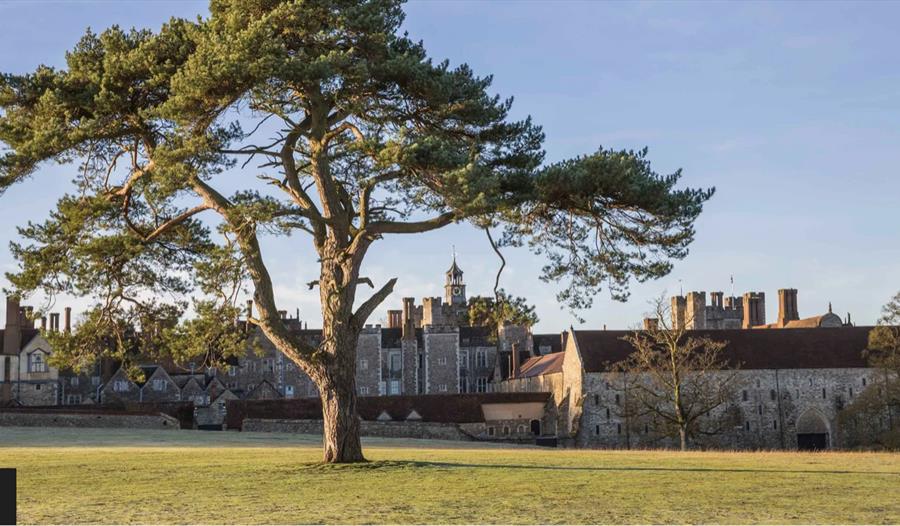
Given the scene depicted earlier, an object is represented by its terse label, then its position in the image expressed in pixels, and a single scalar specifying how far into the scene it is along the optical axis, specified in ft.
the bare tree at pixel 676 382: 192.75
